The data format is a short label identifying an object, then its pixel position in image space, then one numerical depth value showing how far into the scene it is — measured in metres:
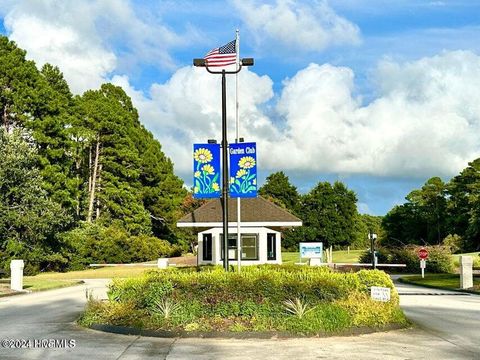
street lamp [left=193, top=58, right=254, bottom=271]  19.19
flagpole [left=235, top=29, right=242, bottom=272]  20.67
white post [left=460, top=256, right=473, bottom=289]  30.88
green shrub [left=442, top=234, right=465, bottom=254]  64.04
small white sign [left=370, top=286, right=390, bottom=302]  15.28
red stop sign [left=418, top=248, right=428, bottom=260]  39.44
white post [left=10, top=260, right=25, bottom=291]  29.52
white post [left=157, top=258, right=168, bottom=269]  36.75
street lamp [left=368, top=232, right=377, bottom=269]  43.24
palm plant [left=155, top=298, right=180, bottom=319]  14.73
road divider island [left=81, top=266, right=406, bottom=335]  14.37
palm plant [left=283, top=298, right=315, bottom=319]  14.45
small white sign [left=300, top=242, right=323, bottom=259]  41.38
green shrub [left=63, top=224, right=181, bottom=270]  56.91
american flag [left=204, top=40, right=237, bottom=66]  19.84
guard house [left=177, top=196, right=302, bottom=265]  40.12
